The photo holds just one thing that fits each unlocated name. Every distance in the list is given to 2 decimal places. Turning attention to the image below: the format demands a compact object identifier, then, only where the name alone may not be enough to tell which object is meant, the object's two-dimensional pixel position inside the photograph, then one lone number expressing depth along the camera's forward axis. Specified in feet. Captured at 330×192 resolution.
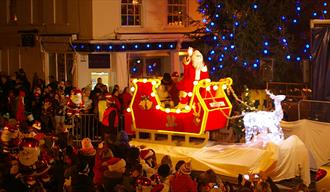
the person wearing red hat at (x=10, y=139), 49.34
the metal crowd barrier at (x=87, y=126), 65.67
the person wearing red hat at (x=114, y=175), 41.22
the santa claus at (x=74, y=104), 66.39
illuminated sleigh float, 53.98
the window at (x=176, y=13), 96.22
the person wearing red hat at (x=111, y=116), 60.95
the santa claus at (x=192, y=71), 56.03
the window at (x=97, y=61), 91.20
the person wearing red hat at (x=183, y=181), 38.88
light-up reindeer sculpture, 51.62
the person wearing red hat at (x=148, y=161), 45.12
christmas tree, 67.31
